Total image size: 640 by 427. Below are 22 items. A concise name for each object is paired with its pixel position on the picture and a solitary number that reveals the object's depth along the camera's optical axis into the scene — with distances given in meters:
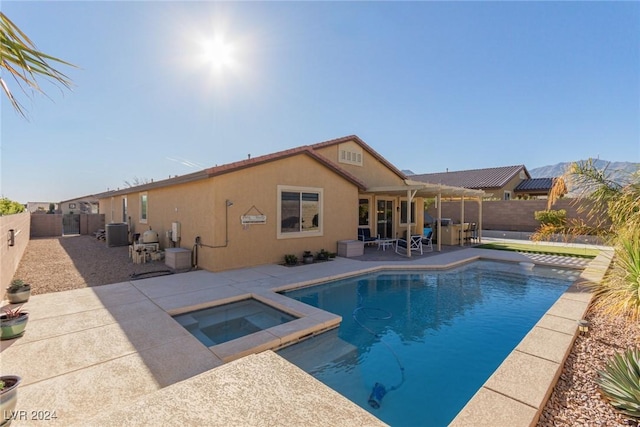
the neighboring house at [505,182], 31.48
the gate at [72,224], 25.48
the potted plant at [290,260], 11.34
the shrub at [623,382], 3.06
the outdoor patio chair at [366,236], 15.49
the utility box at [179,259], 10.35
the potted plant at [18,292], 6.24
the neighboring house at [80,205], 35.12
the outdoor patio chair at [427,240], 16.48
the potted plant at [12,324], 4.66
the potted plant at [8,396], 2.64
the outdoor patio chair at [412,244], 15.22
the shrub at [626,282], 4.70
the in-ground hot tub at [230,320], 5.70
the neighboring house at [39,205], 38.14
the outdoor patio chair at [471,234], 18.47
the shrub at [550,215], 19.57
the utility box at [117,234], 16.48
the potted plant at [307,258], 11.72
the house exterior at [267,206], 10.03
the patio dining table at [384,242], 15.65
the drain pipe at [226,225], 9.94
